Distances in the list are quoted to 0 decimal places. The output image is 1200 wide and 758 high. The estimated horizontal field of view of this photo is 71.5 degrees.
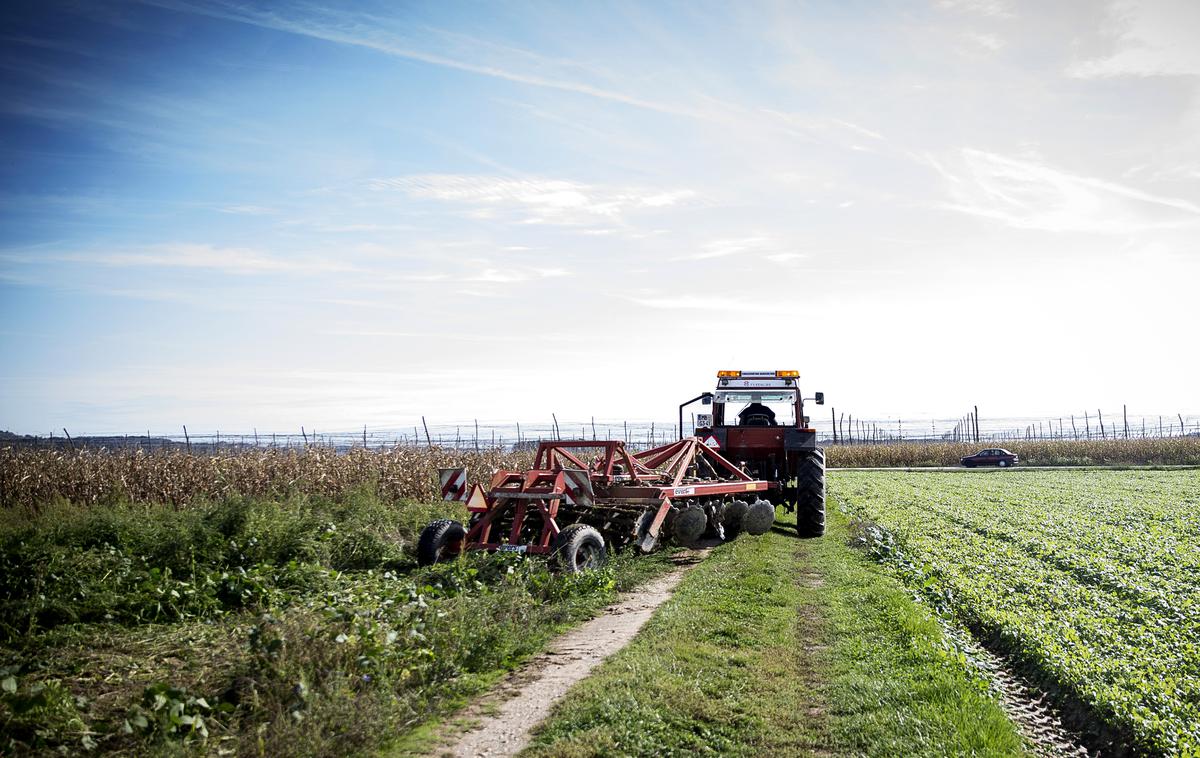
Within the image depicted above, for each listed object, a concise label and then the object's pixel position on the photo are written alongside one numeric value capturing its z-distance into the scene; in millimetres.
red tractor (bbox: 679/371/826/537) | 15125
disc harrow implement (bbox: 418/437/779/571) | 10102
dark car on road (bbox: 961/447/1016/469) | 52594
